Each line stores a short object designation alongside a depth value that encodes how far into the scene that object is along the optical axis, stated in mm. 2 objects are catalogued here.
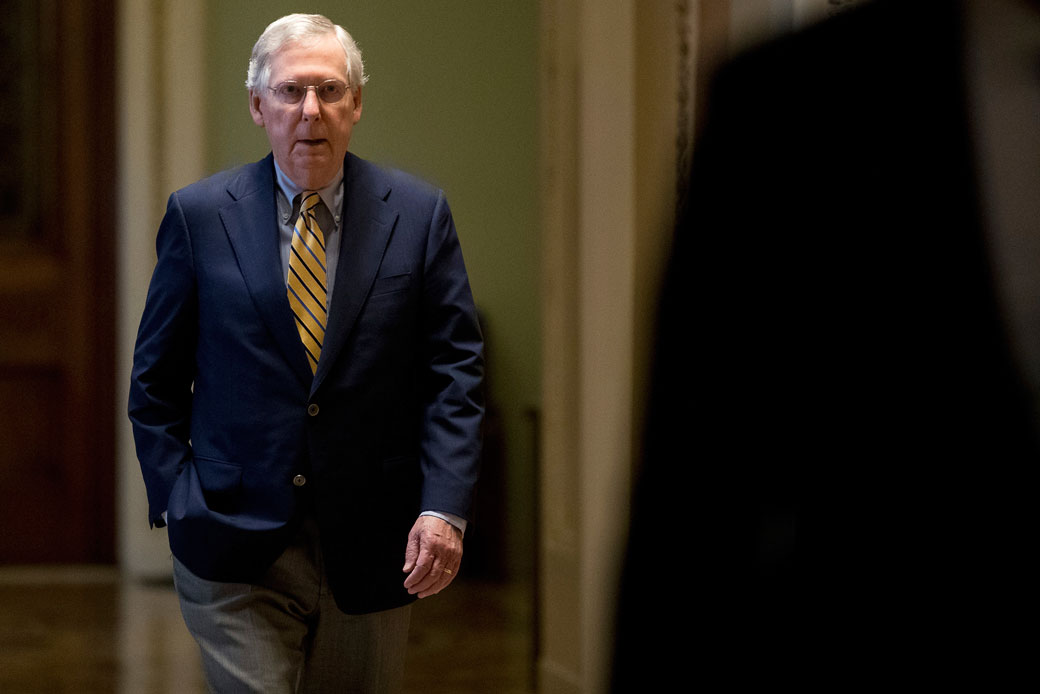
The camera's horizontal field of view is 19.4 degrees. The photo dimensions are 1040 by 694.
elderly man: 4903
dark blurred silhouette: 1881
